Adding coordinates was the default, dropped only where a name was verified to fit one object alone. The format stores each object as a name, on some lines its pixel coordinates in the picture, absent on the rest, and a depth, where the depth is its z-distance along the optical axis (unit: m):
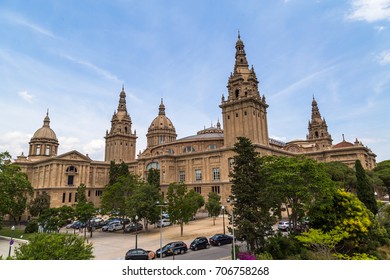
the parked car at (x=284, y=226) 36.65
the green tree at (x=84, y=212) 41.09
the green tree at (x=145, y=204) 40.58
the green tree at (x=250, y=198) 25.11
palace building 64.00
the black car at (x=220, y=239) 30.53
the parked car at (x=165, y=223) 47.11
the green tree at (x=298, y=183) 27.25
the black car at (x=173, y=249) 26.48
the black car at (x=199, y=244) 28.94
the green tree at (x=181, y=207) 38.72
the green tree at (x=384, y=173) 63.95
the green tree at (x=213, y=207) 46.19
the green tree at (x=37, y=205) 59.81
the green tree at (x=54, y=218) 37.19
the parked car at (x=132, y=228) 44.36
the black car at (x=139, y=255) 24.86
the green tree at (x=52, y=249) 13.68
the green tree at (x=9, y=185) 38.38
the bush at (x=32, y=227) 43.97
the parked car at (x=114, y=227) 46.06
